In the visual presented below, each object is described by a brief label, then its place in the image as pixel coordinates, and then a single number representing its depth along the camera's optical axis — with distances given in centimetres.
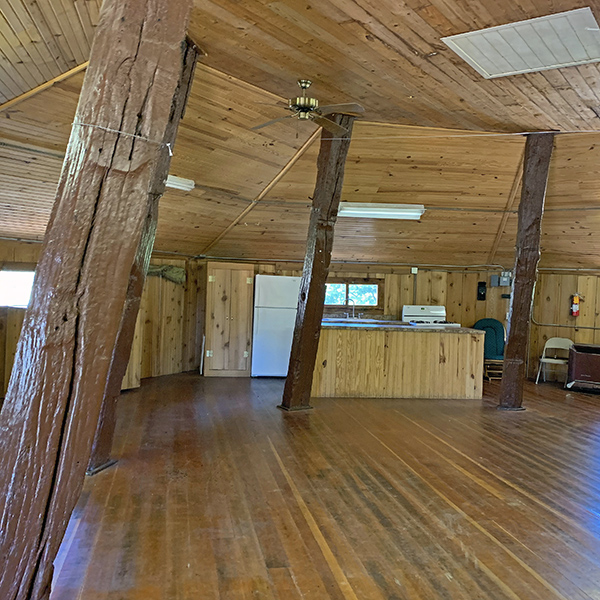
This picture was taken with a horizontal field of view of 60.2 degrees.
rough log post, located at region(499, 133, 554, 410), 582
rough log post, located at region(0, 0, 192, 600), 143
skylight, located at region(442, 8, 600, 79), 322
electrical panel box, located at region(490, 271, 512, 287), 852
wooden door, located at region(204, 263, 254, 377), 756
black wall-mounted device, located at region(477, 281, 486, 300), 874
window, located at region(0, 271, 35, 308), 591
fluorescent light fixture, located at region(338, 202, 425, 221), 646
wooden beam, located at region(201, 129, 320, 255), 585
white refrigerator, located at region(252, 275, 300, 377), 749
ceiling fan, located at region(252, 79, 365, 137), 406
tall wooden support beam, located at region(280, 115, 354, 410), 545
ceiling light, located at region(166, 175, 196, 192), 523
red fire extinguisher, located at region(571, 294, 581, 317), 818
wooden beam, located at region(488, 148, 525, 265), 652
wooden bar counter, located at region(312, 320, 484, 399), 651
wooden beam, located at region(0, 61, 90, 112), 381
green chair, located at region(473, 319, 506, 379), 826
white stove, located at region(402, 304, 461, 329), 841
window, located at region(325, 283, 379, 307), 870
